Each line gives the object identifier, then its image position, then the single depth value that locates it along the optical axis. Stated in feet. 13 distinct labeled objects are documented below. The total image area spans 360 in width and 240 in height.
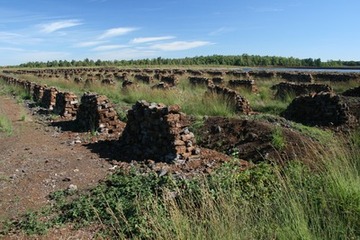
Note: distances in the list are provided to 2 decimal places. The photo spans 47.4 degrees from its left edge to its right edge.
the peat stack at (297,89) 60.87
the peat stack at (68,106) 52.27
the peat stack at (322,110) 38.99
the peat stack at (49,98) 61.11
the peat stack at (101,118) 40.65
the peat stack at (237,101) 46.55
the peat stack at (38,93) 71.04
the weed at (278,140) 27.81
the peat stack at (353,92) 57.50
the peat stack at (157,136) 27.76
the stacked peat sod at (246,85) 69.41
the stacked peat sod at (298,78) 95.76
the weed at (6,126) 41.32
